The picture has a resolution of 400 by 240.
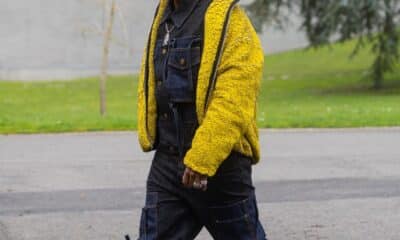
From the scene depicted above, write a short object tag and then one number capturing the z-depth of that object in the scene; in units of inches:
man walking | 199.4
